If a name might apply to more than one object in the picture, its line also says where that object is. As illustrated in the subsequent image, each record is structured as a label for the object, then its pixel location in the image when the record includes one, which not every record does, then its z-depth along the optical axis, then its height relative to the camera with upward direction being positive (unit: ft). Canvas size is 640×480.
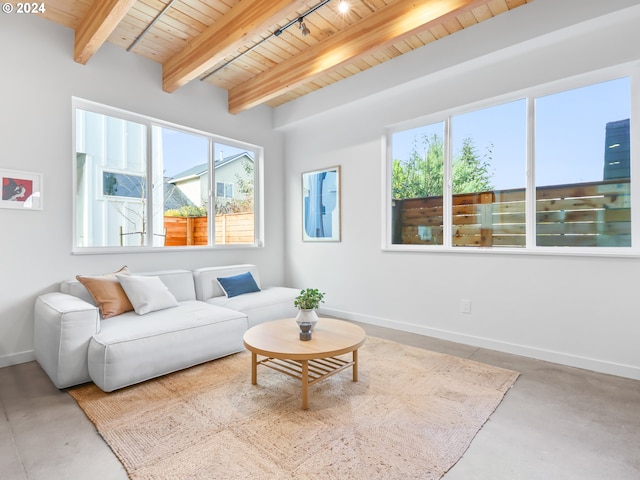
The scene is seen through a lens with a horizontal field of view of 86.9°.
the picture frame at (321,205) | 14.28 +1.38
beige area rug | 5.03 -3.39
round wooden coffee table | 6.77 -2.31
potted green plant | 7.84 -1.62
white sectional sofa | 7.30 -2.33
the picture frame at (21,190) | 8.96 +1.33
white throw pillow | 9.29 -1.58
